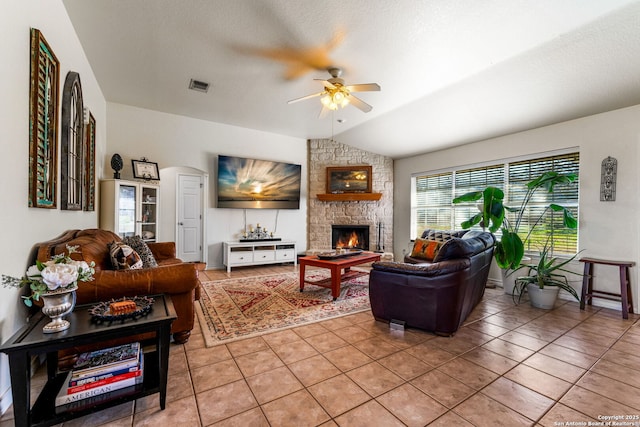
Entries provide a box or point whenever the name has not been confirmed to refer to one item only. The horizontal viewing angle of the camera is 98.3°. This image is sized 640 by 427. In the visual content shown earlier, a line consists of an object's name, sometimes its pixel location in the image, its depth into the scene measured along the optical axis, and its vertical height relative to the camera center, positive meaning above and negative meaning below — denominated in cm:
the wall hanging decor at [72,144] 240 +55
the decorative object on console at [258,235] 572 -61
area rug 276 -121
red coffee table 361 -76
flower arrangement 140 -39
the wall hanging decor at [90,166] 315 +45
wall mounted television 543 +48
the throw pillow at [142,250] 286 -50
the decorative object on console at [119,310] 158 -64
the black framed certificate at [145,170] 452 +58
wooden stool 319 -91
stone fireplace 640 +1
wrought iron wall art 347 +44
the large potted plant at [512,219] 359 -10
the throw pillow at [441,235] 482 -44
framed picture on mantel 629 +67
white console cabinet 531 -93
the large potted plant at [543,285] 346 -94
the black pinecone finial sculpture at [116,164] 414 +60
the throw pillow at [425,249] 470 -67
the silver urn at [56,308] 143 -56
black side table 129 -76
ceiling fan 305 +133
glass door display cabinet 394 -6
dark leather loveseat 252 -76
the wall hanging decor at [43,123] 182 +56
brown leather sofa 193 -56
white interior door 534 -25
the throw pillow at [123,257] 229 -46
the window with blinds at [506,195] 402 +28
